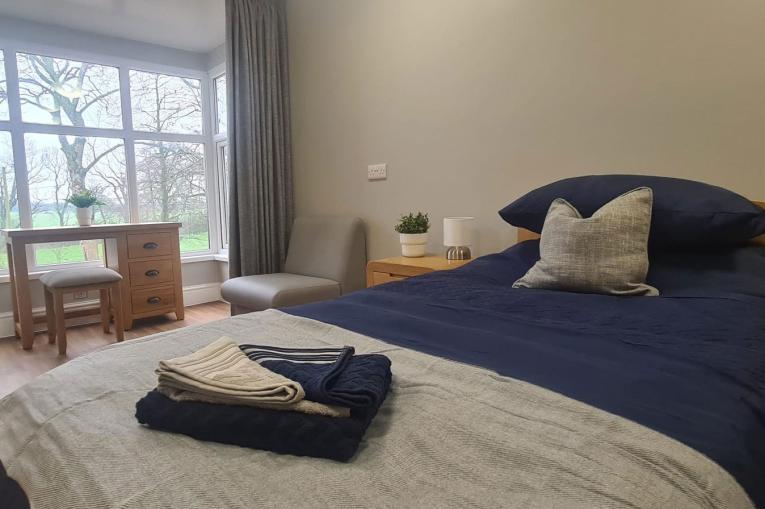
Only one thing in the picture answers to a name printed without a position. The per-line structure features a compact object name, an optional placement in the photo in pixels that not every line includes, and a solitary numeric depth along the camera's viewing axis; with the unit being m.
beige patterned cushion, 1.52
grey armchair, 2.91
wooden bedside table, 2.46
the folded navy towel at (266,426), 0.66
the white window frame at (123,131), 3.66
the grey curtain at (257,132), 3.59
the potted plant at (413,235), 2.77
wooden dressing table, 3.21
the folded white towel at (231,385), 0.71
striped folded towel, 0.72
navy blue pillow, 1.54
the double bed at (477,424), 0.58
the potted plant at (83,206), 3.59
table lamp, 2.50
